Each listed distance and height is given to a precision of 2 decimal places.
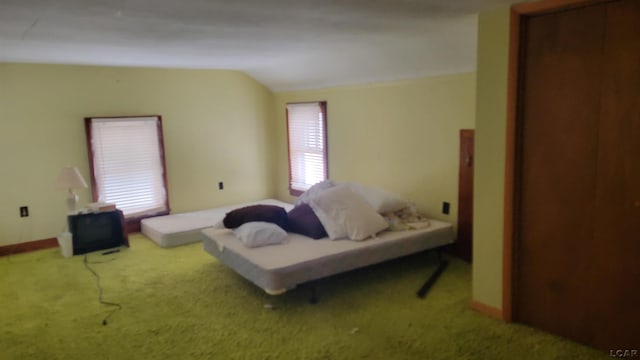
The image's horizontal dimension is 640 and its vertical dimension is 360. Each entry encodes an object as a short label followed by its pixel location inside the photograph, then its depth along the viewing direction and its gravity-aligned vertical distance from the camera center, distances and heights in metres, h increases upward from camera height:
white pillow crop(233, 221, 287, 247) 3.70 -0.81
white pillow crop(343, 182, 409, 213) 4.27 -0.66
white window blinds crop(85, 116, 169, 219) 5.30 -0.33
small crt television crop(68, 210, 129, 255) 4.79 -0.97
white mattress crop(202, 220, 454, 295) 3.32 -0.94
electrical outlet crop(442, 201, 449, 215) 4.43 -0.77
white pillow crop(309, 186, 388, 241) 3.85 -0.72
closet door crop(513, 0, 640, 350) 2.47 -0.31
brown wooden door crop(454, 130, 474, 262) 4.12 -0.64
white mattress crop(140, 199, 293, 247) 4.97 -1.00
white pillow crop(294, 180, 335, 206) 4.24 -0.56
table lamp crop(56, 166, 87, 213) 4.71 -0.45
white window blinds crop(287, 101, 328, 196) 5.84 -0.20
